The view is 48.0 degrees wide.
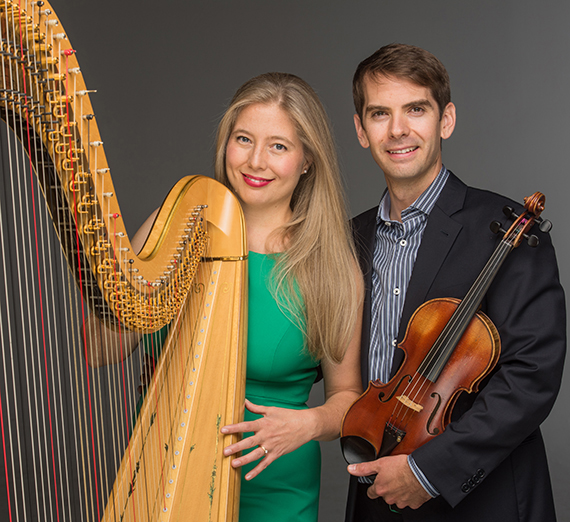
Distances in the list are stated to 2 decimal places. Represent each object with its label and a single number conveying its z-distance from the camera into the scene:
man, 1.58
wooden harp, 0.92
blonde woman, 1.86
